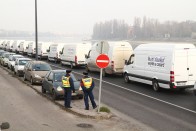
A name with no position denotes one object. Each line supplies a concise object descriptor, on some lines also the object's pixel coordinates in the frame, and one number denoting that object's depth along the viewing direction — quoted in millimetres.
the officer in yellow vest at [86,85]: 13352
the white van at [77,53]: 33656
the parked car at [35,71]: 21344
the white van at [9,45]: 73375
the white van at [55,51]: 41406
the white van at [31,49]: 53994
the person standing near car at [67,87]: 13764
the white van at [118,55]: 25725
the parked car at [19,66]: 26766
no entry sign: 12820
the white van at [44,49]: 48125
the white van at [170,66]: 17938
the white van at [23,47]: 60000
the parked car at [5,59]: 36194
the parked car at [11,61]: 31530
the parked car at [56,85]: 15688
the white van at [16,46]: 66638
